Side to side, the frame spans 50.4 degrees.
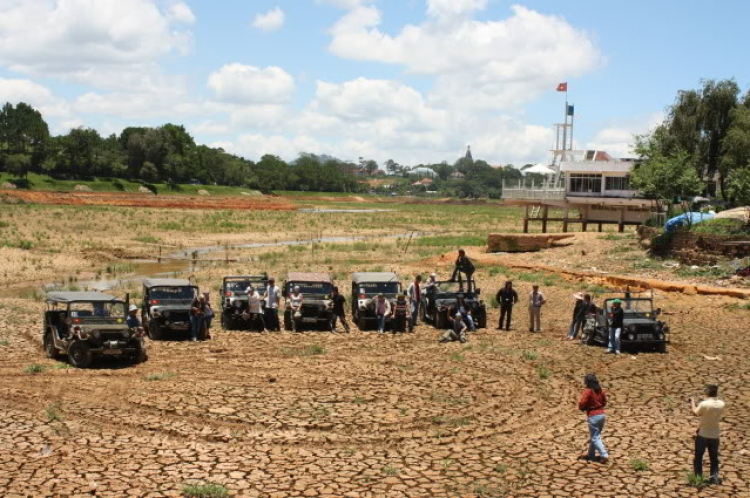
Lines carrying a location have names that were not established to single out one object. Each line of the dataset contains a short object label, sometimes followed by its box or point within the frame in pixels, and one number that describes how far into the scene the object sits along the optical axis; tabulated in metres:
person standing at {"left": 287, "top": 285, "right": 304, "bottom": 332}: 24.69
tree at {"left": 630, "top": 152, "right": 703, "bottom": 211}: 40.66
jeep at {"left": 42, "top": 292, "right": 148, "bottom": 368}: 18.69
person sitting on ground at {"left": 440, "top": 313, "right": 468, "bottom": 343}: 23.16
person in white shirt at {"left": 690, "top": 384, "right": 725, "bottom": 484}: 11.33
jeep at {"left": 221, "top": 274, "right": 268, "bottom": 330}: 25.17
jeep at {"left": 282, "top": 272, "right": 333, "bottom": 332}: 24.83
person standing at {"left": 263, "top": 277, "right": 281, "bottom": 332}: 24.64
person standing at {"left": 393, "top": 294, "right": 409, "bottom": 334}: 24.48
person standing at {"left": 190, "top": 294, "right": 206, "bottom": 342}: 22.66
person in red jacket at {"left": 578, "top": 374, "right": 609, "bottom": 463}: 12.64
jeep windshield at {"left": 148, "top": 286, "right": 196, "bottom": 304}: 23.89
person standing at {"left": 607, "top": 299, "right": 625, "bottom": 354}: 21.23
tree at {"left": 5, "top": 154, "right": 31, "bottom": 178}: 110.25
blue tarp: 39.50
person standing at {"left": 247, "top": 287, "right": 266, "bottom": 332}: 24.70
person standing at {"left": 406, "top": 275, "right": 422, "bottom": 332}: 25.22
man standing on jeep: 24.88
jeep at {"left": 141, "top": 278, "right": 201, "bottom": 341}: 22.92
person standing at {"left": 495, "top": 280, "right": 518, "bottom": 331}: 25.12
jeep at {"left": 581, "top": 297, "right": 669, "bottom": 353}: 21.41
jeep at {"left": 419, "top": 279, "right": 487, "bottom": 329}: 25.39
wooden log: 49.25
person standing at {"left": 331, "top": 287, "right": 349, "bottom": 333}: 24.95
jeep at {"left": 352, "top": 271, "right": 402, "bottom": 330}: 25.34
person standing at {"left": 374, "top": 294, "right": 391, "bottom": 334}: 24.81
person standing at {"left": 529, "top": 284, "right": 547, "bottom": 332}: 24.81
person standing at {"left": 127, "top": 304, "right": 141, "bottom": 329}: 19.69
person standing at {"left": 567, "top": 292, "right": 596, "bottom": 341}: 23.50
